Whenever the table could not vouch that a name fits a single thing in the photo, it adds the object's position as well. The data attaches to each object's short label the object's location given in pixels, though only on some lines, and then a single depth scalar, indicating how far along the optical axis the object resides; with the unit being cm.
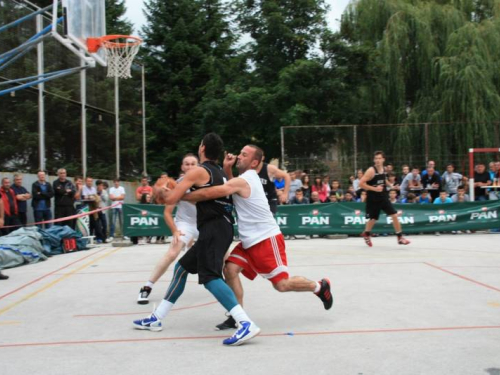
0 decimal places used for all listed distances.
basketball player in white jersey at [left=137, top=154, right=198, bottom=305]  708
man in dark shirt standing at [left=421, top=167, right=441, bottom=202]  1731
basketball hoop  1214
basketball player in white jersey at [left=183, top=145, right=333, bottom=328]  551
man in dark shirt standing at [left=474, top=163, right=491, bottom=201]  1750
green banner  1570
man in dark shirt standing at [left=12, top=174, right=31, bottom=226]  1422
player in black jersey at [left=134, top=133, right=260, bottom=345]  511
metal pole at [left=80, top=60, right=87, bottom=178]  2011
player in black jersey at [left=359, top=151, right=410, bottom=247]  1221
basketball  529
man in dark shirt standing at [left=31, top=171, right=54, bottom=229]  1465
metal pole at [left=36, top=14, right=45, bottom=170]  1703
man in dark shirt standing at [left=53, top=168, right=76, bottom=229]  1519
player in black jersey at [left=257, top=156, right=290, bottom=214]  938
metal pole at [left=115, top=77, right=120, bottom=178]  2353
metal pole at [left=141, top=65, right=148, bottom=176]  2623
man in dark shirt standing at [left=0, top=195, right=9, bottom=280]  940
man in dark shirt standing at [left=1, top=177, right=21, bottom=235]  1360
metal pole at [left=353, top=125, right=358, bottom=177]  2009
